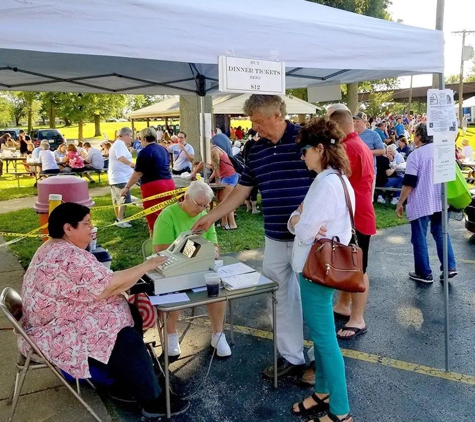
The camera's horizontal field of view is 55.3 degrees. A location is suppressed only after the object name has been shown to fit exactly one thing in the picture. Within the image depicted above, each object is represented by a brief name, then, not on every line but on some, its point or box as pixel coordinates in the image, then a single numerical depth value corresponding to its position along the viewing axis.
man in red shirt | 3.64
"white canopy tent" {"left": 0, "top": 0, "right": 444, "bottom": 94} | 2.02
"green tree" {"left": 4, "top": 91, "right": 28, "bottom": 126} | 48.14
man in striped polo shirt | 2.92
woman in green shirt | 3.32
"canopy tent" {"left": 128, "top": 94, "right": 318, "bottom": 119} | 12.13
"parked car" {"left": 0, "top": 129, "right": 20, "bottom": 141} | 31.30
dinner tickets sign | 2.44
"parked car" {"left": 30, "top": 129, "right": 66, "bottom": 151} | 27.38
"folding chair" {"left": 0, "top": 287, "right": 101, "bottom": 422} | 2.43
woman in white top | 2.42
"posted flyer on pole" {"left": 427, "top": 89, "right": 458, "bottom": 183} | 3.14
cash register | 2.77
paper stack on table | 2.88
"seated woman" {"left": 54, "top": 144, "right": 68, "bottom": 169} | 15.04
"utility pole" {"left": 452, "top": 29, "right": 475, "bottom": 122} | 16.66
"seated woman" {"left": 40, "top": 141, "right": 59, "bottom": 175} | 12.45
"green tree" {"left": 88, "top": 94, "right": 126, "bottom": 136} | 33.56
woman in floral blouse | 2.44
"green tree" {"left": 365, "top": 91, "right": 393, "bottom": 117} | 32.28
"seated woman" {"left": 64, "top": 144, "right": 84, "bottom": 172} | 13.24
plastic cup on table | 2.74
